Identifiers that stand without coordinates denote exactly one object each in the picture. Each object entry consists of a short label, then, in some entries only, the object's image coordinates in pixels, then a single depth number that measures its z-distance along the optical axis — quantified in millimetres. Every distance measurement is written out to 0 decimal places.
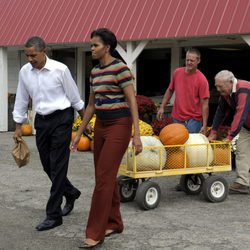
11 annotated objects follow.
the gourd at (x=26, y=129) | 23864
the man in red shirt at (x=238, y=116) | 10826
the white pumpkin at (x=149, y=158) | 10161
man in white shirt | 8868
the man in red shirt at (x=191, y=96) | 11485
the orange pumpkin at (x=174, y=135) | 10577
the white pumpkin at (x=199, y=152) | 10708
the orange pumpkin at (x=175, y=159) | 10547
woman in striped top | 7886
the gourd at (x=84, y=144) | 18780
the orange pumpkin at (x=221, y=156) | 11093
